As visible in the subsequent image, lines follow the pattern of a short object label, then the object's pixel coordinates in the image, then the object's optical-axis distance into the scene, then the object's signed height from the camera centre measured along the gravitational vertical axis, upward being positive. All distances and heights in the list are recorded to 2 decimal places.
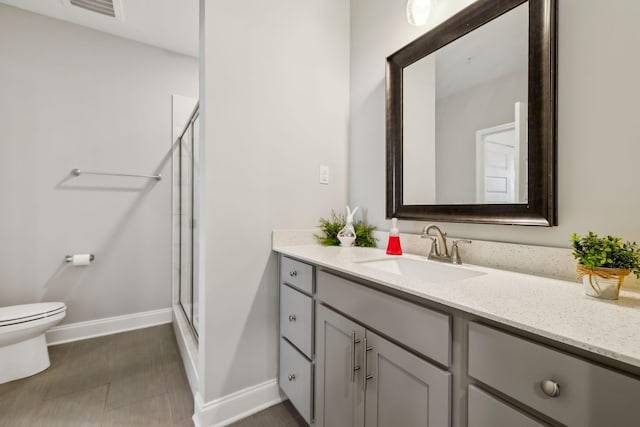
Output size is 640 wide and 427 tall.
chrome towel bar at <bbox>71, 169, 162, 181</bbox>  2.33 +0.32
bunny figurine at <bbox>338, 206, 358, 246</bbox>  1.67 -0.14
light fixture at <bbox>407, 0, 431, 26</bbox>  1.33 +0.97
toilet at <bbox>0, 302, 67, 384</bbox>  1.74 -0.83
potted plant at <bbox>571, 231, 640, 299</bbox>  0.71 -0.14
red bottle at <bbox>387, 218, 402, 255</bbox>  1.45 -0.16
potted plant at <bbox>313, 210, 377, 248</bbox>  1.73 -0.14
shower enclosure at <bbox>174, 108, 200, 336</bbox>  1.92 -0.06
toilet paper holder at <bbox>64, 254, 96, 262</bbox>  2.30 -0.39
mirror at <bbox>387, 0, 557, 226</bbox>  1.02 +0.42
